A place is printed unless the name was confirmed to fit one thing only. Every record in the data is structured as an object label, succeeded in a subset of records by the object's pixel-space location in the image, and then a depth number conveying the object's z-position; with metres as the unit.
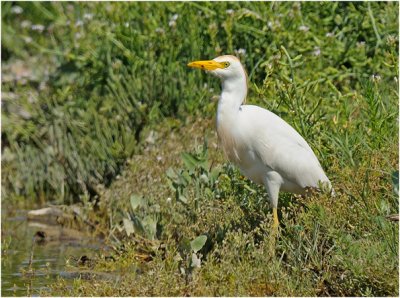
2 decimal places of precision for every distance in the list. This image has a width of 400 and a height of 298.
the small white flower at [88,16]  21.80
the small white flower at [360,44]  19.53
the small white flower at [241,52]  19.00
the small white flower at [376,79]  15.31
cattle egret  14.70
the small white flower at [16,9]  23.62
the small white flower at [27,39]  22.98
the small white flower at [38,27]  22.64
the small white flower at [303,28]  19.36
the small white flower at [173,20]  20.54
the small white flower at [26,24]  23.91
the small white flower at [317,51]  18.56
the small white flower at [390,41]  14.74
